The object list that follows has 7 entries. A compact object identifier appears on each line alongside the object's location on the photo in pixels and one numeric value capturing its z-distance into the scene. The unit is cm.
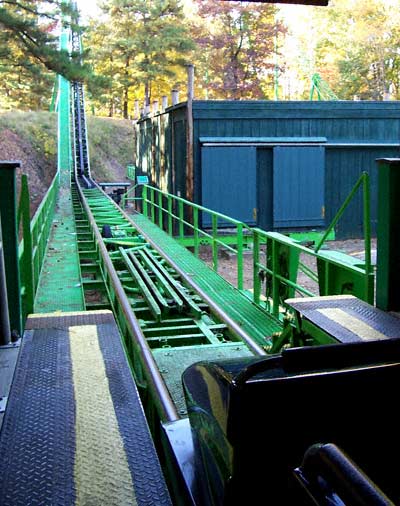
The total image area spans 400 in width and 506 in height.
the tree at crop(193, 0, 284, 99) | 3528
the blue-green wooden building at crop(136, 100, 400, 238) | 1493
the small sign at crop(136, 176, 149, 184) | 1775
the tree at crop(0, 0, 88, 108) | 1677
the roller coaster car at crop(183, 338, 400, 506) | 160
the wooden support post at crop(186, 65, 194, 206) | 1466
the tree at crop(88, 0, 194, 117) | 3484
